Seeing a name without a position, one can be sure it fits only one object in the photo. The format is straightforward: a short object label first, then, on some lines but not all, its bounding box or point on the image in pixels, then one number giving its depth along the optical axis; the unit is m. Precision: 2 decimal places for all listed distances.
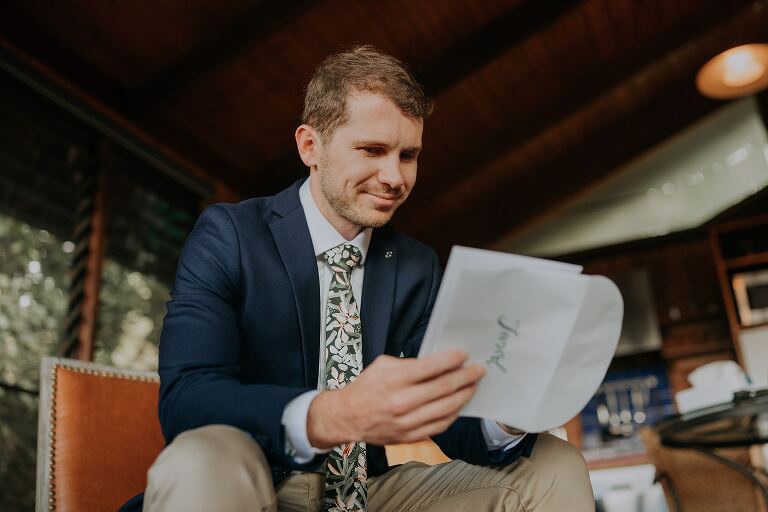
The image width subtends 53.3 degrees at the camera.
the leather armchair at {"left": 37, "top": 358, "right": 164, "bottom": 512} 1.22
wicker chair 2.60
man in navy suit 0.81
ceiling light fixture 4.52
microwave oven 5.49
